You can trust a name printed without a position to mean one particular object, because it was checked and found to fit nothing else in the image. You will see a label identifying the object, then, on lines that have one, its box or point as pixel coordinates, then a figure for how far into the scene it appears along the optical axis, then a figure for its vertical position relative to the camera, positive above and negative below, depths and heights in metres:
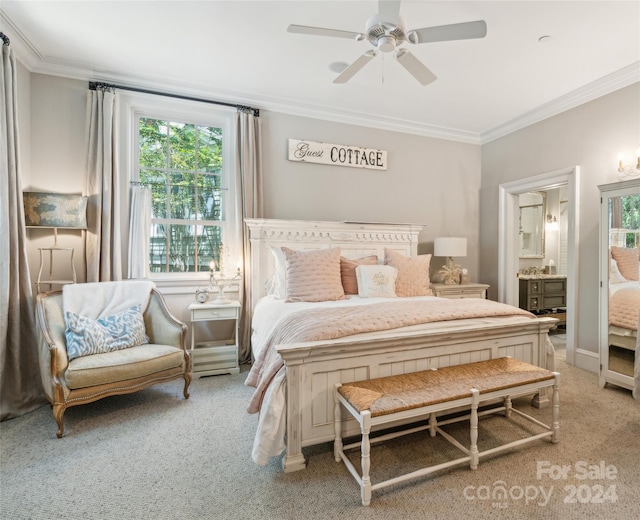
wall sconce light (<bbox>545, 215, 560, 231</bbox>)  5.48 +0.44
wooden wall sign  3.84 +1.19
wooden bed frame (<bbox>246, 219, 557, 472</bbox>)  1.77 -0.66
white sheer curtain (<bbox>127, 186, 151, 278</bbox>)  3.21 +0.21
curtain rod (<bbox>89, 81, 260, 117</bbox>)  3.07 +1.63
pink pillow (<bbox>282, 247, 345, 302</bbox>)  2.92 -0.23
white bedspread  1.70 -0.68
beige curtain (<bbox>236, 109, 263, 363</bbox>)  3.49 +0.74
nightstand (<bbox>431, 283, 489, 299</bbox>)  3.97 -0.49
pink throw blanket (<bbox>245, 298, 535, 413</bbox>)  1.88 -0.45
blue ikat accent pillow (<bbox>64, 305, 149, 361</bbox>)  2.38 -0.62
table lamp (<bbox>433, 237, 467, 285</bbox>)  4.09 -0.02
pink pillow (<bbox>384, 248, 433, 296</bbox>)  3.33 -0.23
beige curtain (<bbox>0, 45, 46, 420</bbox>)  2.34 -0.24
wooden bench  1.57 -0.76
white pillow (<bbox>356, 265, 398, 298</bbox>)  3.14 -0.30
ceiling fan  1.86 +1.34
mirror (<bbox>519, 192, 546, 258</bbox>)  5.53 +0.49
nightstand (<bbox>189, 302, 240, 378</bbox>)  3.12 -0.97
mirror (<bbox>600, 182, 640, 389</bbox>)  2.67 -0.27
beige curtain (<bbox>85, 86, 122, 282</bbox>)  3.02 +0.56
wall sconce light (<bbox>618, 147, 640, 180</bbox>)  2.96 +0.74
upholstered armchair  2.15 -0.79
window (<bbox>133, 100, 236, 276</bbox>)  3.49 +0.73
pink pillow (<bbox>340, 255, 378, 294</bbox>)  3.30 -0.23
